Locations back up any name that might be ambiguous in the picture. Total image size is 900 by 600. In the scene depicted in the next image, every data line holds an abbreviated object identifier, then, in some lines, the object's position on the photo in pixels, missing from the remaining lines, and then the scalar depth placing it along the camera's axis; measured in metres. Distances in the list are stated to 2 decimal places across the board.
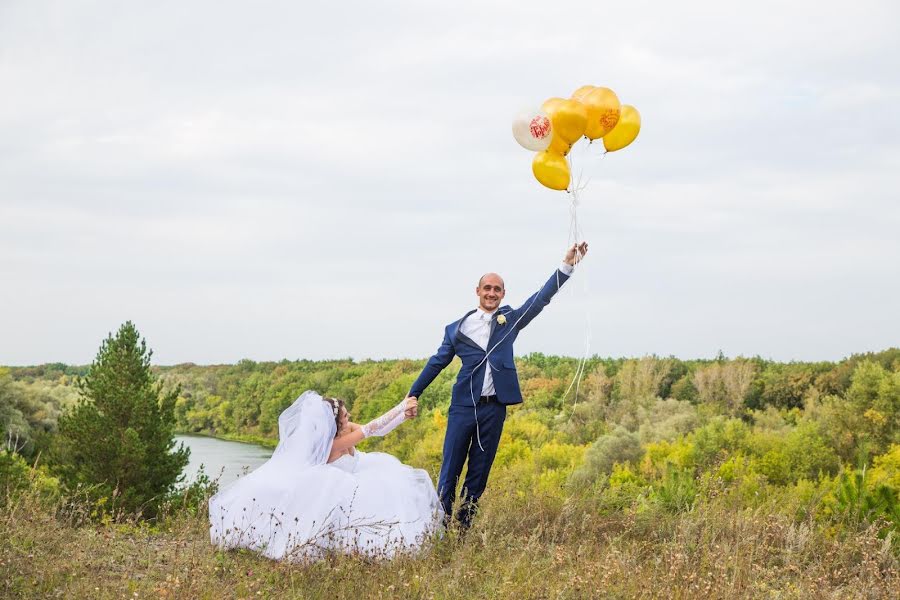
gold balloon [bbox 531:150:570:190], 6.74
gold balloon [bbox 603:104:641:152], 7.02
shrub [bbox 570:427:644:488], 16.02
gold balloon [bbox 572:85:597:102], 6.82
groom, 6.46
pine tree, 10.77
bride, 6.11
